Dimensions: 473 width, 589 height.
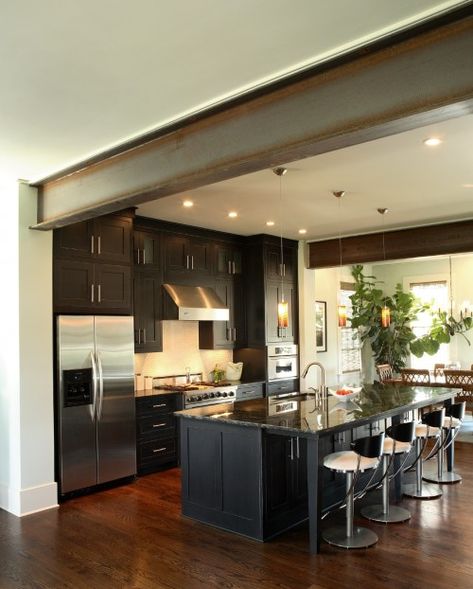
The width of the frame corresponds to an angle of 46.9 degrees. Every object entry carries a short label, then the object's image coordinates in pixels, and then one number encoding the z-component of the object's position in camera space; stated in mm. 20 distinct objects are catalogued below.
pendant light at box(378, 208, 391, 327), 6023
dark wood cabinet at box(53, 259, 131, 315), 5168
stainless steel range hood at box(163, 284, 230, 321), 6457
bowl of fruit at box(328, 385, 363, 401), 5016
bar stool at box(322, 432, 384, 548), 3881
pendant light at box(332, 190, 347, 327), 5408
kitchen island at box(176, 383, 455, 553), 3846
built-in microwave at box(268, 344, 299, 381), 7586
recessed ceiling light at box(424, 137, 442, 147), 3902
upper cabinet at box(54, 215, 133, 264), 5234
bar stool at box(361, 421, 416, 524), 4312
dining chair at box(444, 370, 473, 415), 7488
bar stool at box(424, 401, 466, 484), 5355
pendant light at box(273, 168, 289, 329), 4595
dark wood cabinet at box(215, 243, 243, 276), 7382
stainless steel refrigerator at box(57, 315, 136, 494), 5062
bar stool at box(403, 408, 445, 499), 4980
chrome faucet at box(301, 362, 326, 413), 4918
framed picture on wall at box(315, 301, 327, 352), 10148
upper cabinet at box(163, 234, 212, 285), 6645
